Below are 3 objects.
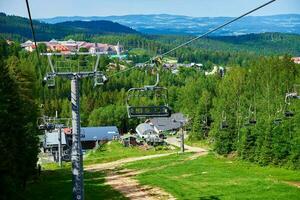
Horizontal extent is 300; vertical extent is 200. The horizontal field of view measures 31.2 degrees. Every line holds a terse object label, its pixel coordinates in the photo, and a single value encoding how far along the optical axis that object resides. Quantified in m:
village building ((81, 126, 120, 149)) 73.95
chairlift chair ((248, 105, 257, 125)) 54.35
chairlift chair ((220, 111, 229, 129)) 44.58
